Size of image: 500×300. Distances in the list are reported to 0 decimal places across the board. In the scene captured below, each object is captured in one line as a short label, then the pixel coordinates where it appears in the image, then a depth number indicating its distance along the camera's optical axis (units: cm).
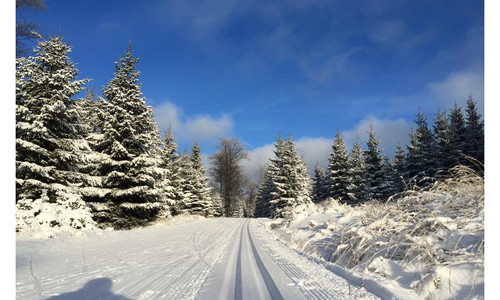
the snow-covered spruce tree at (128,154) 1354
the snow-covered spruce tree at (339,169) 3284
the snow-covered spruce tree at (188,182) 2999
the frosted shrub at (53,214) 847
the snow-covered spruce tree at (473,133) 2609
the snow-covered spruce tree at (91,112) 1228
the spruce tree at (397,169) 3288
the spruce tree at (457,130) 2748
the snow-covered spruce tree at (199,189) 3253
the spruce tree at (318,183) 4288
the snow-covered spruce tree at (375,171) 2928
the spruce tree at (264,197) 4030
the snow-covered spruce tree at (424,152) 2943
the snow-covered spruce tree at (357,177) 3018
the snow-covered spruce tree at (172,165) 2522
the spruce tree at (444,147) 2731
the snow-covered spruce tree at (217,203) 4427
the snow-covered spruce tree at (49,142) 952
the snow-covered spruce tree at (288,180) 3041
